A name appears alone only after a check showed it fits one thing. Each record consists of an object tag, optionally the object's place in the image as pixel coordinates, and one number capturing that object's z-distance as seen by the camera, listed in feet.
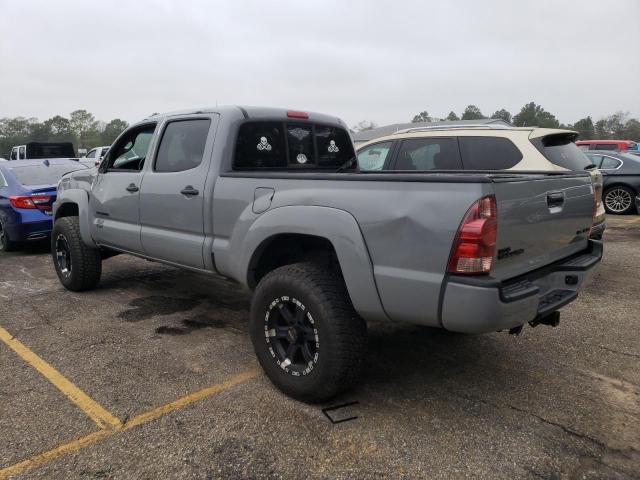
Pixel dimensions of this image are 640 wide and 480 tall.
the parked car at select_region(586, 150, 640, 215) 37.47
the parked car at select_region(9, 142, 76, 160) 57.06
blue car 24.17
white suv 18.13
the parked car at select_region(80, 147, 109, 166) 56.51
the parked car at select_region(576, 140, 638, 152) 61.93
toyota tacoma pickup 7.88
